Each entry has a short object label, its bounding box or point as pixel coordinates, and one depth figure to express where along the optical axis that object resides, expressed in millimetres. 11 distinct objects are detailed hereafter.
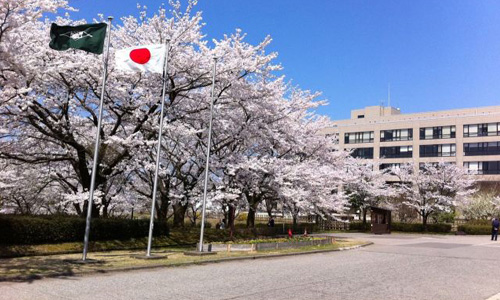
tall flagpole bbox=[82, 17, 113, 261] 14742
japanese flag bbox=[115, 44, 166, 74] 16094
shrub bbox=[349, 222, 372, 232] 50300
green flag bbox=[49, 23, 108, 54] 14766
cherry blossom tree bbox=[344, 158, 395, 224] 51531
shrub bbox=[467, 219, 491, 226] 49812
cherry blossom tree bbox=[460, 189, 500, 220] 51125
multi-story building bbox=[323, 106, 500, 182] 73750
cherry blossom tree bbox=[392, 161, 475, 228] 50031
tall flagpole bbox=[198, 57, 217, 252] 18703
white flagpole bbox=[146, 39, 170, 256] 16422
